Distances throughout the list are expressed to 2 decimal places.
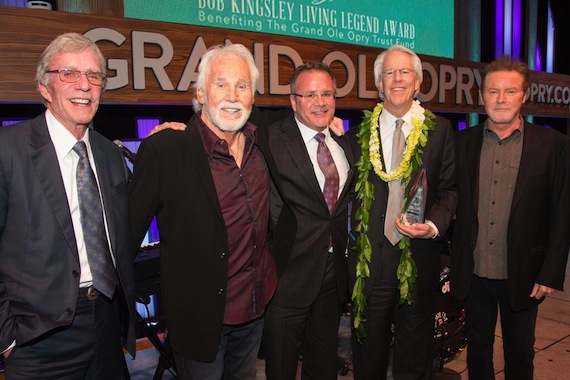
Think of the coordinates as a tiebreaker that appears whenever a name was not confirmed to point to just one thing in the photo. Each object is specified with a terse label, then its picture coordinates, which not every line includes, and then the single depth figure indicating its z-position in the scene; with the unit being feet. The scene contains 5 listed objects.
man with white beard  6.59
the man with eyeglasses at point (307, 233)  8.05
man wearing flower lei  8.61
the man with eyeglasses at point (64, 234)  5.57
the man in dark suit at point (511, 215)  8.74
